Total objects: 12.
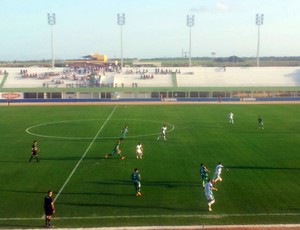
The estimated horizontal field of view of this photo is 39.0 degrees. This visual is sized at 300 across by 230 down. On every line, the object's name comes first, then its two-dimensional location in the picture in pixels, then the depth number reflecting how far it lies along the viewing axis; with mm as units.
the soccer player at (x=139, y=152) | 27088
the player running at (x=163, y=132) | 33869
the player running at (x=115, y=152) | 27797
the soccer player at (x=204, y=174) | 20781
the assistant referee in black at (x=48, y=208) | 15961
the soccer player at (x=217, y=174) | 21586
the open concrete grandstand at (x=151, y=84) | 74875
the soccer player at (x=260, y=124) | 39859
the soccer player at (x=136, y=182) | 19558
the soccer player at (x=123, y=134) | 34312
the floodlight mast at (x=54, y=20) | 94125
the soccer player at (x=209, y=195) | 17703
